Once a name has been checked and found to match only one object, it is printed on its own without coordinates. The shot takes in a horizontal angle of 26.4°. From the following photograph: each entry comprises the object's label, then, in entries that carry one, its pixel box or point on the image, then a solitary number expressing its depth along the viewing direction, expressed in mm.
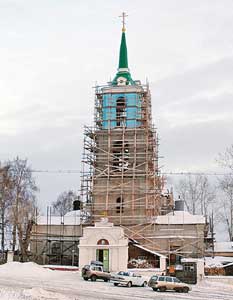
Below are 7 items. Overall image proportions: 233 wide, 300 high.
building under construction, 44594
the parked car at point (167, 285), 28219
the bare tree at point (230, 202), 50034
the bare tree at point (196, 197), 61969
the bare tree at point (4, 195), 49188
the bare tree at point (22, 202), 48062
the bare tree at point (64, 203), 75812
